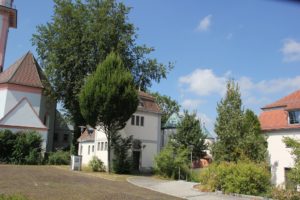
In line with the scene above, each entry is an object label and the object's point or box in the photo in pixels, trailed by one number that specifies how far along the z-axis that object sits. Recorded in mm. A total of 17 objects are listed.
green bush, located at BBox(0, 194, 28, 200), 9062
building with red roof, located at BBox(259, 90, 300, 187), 27219
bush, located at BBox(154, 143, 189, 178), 31516
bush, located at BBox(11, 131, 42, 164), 38559
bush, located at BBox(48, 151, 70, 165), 42812
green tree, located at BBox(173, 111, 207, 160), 46844
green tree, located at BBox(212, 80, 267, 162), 25859
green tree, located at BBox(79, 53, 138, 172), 31647
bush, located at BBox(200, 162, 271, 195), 19766
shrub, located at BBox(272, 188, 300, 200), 16500
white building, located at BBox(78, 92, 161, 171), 38562
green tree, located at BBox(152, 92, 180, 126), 75750
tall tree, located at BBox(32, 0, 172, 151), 44062
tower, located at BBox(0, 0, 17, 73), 53000
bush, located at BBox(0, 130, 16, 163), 38156
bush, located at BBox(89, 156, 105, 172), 35509
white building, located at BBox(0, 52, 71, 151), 42469
